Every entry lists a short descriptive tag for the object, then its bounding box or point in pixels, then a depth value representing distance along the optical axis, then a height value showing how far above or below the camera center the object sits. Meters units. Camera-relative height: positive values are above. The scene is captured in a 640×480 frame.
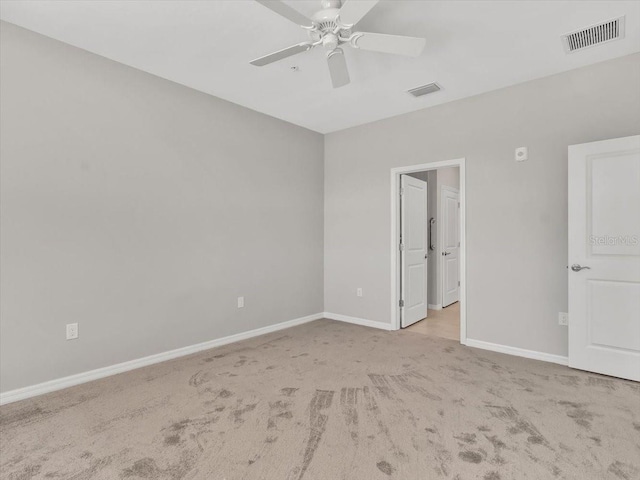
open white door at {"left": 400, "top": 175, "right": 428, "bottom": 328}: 4.47 -0.17
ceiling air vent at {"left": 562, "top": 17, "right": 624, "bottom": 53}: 2.48 +1.51
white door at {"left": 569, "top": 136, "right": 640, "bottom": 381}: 2.76 -0.18
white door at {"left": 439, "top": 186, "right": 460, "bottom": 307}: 5.90 -0.14
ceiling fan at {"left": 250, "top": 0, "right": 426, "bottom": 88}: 1.98 +1.31
